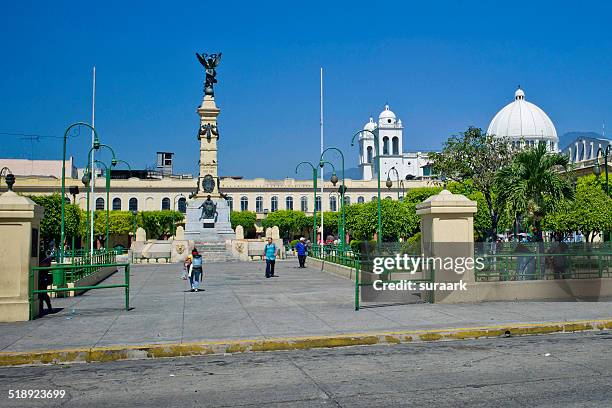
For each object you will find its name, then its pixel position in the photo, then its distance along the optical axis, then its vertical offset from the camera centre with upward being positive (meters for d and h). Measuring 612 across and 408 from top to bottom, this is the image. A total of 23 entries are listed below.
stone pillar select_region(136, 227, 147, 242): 52.03 -0.28
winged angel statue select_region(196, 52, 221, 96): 55.84 +14.39
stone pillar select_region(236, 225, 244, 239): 51.83 -0.14
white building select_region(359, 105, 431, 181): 154.12 +19.47
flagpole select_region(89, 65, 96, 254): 35.76 +4.81
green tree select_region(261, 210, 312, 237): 101.50 +1.75
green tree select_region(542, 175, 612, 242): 38.69 +0.97
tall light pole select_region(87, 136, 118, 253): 33.27 +4.40
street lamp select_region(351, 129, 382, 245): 33.27 -0.03
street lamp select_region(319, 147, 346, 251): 38.28 +3.28
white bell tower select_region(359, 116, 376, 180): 170.25 +21.27
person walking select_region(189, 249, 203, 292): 20.12 -1.25
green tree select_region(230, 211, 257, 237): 103.06 +1.97
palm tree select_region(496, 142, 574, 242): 21.05 +1.50
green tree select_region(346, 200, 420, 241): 60.38 +0.94
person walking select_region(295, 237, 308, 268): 34.44 -1.18
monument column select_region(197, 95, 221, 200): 54.38 +7.24
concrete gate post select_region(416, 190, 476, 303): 15.48 -0.08
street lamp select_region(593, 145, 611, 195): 32.59 +3.07
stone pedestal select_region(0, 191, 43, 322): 13.52 -0.51
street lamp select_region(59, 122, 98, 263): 28.94 +4.47
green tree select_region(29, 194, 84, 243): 61.31 +1.52
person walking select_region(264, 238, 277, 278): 26.62 -1.15
